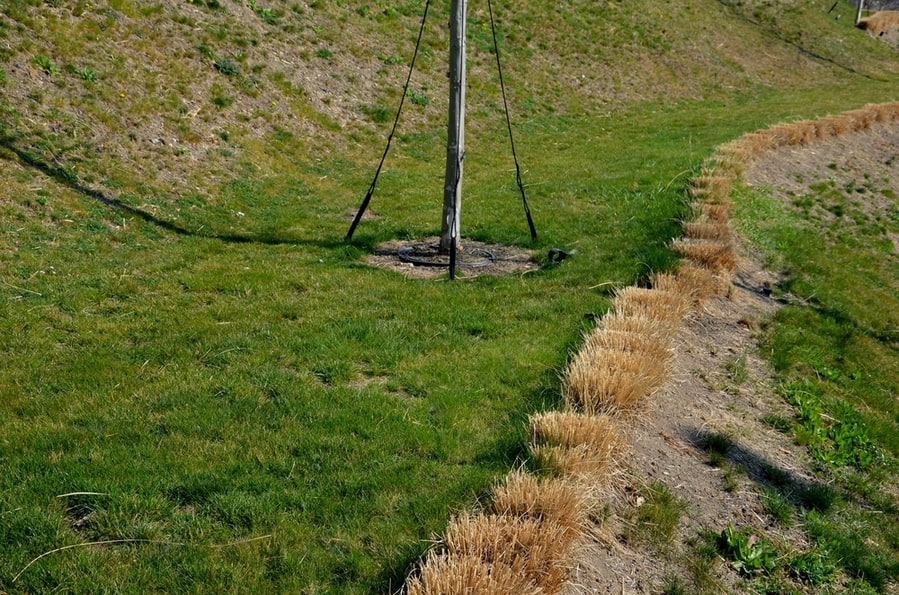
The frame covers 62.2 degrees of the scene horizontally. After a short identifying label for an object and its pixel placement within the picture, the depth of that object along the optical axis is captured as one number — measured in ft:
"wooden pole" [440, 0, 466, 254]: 24.98
